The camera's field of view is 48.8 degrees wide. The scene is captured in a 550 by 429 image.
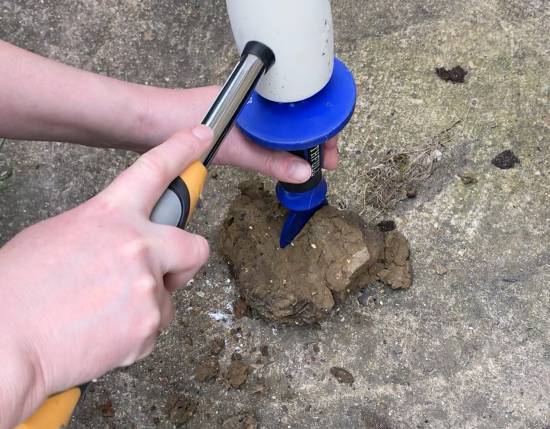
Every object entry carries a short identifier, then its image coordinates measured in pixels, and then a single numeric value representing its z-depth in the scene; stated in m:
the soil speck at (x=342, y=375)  1.21
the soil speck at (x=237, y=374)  1.22
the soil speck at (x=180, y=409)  1.21
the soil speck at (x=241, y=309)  1.29
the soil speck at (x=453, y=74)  1.44
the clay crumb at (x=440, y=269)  1.27
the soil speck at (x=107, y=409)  1.24
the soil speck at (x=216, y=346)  1.26
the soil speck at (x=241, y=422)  1.18
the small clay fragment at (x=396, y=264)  1.25
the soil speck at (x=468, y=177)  1.33
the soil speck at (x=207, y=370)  1.24
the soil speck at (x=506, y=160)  1.34
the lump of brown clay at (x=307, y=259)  1.20
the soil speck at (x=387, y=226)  1.32
